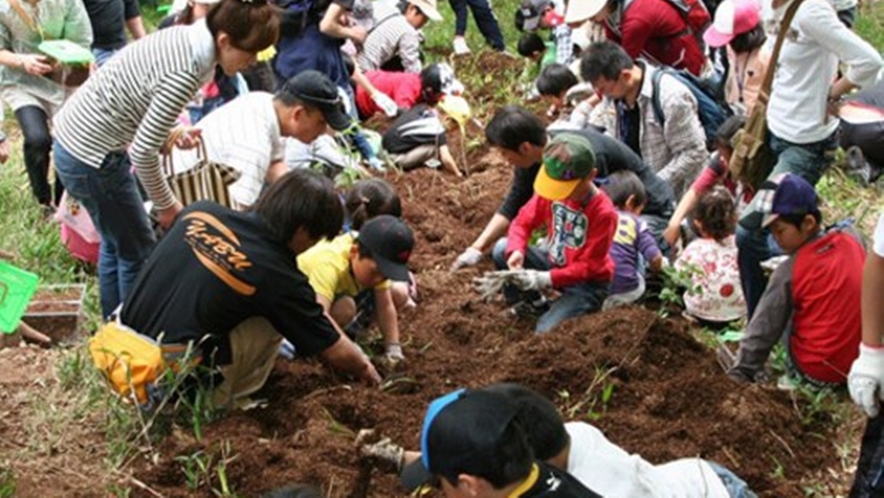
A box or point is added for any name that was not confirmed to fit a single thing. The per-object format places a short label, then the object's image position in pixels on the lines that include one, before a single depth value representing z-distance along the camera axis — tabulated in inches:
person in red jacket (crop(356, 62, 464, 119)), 333.4
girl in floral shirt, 223.0
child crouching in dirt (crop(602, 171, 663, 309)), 223.3
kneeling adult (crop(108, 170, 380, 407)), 163.3
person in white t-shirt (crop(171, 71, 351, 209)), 210.7
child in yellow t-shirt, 184.5
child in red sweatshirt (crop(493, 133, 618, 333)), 202.7
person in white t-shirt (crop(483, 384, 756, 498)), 124.3
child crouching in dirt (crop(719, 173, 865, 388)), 181.3
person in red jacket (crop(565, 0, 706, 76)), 287.0
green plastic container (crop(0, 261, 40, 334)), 177.6
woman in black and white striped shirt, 187.5
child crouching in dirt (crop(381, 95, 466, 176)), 311.6
